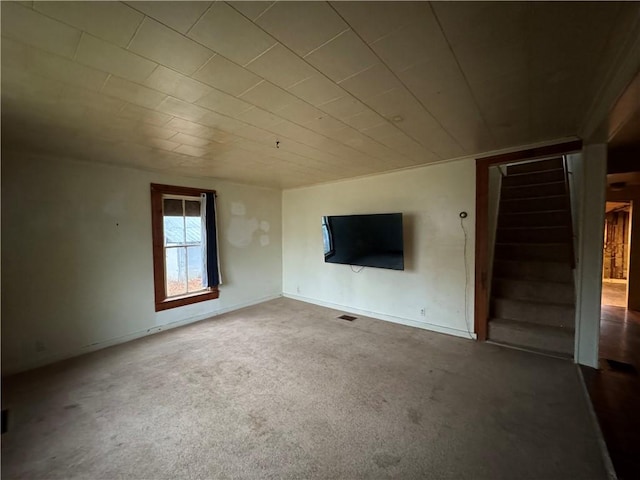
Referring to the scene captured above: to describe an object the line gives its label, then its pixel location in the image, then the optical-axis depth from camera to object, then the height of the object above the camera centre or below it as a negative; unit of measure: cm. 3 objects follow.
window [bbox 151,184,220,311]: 394 -24
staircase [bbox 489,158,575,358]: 320 -52
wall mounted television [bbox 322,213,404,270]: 388 -17
